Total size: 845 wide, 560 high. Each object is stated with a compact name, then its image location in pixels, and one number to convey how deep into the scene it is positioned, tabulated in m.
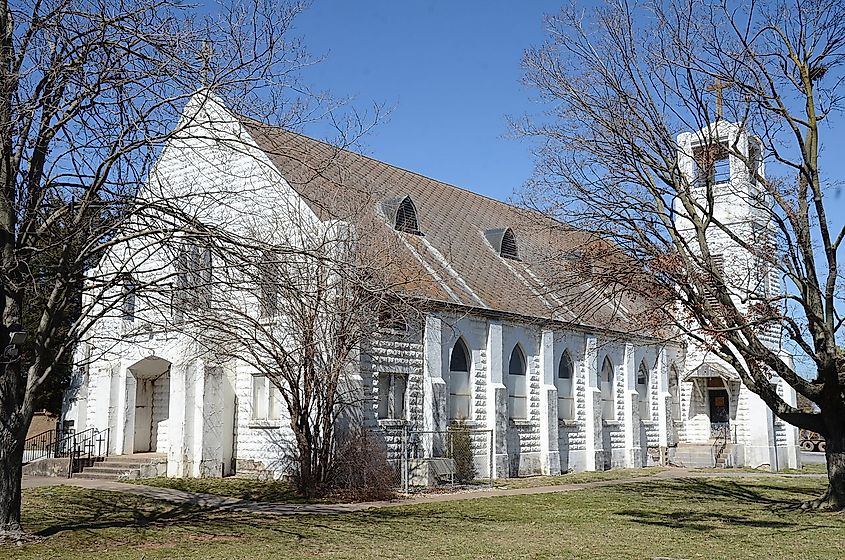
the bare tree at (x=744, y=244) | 17.22
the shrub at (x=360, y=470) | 20.67
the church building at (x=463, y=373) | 23.72
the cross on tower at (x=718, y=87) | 18.08
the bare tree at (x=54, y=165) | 12.85
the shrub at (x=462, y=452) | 24.78
